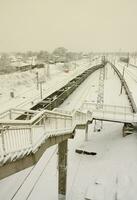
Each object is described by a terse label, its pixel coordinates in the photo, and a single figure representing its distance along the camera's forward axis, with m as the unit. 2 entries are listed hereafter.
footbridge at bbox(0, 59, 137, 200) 6.19
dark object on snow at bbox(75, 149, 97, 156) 16.77
